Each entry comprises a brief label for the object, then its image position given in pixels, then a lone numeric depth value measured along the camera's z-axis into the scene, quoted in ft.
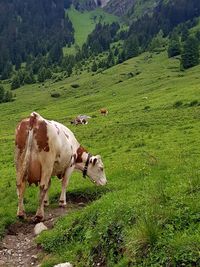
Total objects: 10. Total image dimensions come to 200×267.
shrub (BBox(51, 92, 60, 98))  413.73
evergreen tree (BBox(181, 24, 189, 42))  620.49
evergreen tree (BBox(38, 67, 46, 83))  592.60
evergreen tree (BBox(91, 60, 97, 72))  561.84
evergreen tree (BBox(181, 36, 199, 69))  403.01
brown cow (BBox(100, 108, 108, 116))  214.28
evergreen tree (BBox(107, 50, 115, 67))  574.07
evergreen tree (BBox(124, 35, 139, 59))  595.06
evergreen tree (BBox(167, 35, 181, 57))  512.22
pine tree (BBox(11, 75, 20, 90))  574.15
